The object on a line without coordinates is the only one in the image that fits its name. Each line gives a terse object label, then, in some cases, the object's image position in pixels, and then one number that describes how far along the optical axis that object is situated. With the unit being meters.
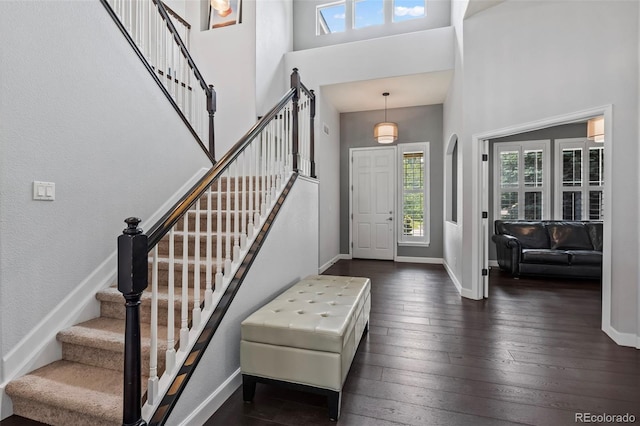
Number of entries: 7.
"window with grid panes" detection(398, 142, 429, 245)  6.23
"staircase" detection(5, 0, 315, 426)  1.39
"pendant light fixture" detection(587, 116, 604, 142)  3.89
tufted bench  1.71
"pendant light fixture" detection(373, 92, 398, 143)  5.44
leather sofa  4.66
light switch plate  1.83
